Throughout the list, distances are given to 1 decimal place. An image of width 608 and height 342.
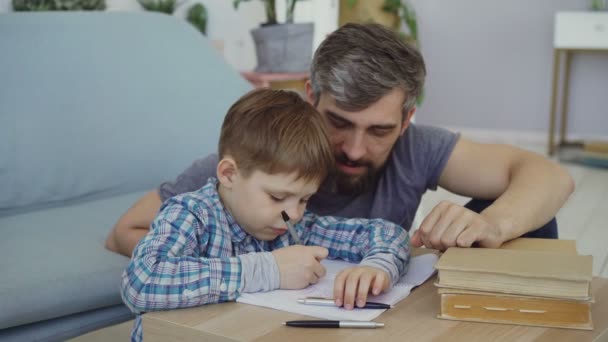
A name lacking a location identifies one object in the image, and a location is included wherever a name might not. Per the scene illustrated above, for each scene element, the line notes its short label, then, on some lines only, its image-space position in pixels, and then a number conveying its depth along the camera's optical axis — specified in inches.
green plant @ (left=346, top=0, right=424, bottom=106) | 190.1
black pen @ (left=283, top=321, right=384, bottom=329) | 41.2
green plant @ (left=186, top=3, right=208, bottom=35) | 190.9
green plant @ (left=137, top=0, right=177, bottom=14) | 177.8
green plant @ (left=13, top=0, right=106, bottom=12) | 147.8
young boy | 44.3
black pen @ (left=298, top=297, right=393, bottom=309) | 44.0
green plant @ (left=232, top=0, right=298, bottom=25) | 160.9
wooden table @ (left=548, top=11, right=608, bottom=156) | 190.9
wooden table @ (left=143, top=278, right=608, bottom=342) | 40.2
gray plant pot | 153.8
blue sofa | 74.7
